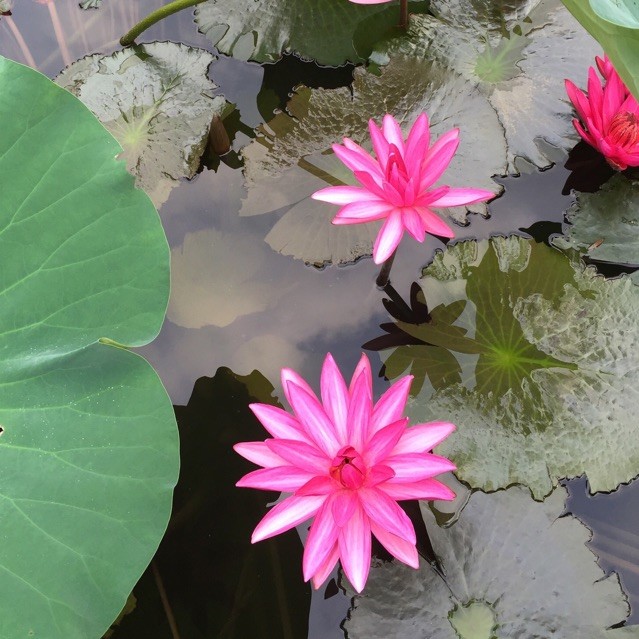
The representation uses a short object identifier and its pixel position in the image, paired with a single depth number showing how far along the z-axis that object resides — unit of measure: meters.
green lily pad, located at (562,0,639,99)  1.16
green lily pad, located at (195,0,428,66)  1.43
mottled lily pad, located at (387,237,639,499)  1.24
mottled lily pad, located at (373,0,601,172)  1.37
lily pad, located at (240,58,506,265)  1.33
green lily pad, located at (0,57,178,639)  1.15
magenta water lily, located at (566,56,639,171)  1.31
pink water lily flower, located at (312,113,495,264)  1.22
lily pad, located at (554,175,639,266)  1.32
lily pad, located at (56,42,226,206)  1.37
